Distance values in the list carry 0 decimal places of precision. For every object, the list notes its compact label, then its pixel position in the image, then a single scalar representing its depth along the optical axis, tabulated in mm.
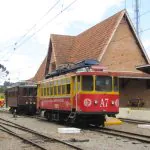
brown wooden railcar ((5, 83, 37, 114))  23900
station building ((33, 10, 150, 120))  25109
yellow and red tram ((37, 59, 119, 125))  13420
